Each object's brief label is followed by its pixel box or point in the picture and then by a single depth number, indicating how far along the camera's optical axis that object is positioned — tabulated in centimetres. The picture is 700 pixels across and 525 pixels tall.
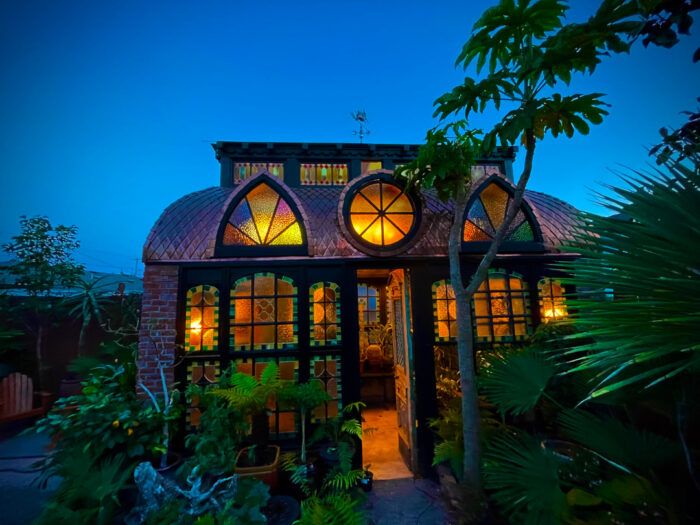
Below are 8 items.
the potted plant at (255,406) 373
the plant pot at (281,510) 318
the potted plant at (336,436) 393
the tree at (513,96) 250
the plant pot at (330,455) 404
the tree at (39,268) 712
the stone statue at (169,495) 306
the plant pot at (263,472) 379
